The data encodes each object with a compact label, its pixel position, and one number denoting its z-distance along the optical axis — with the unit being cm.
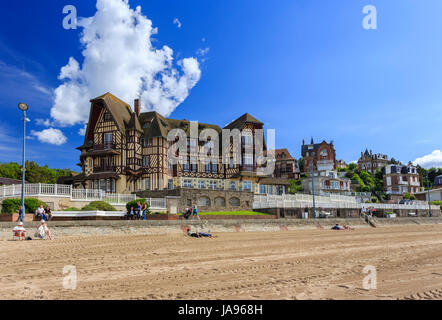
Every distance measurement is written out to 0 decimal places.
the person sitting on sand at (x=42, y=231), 1552
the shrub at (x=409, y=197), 7147
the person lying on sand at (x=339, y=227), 2739
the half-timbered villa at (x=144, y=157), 3775
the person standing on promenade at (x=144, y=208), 2247
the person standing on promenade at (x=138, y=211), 2234
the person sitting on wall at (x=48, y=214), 1955
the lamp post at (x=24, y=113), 1855
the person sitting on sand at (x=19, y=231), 1486
